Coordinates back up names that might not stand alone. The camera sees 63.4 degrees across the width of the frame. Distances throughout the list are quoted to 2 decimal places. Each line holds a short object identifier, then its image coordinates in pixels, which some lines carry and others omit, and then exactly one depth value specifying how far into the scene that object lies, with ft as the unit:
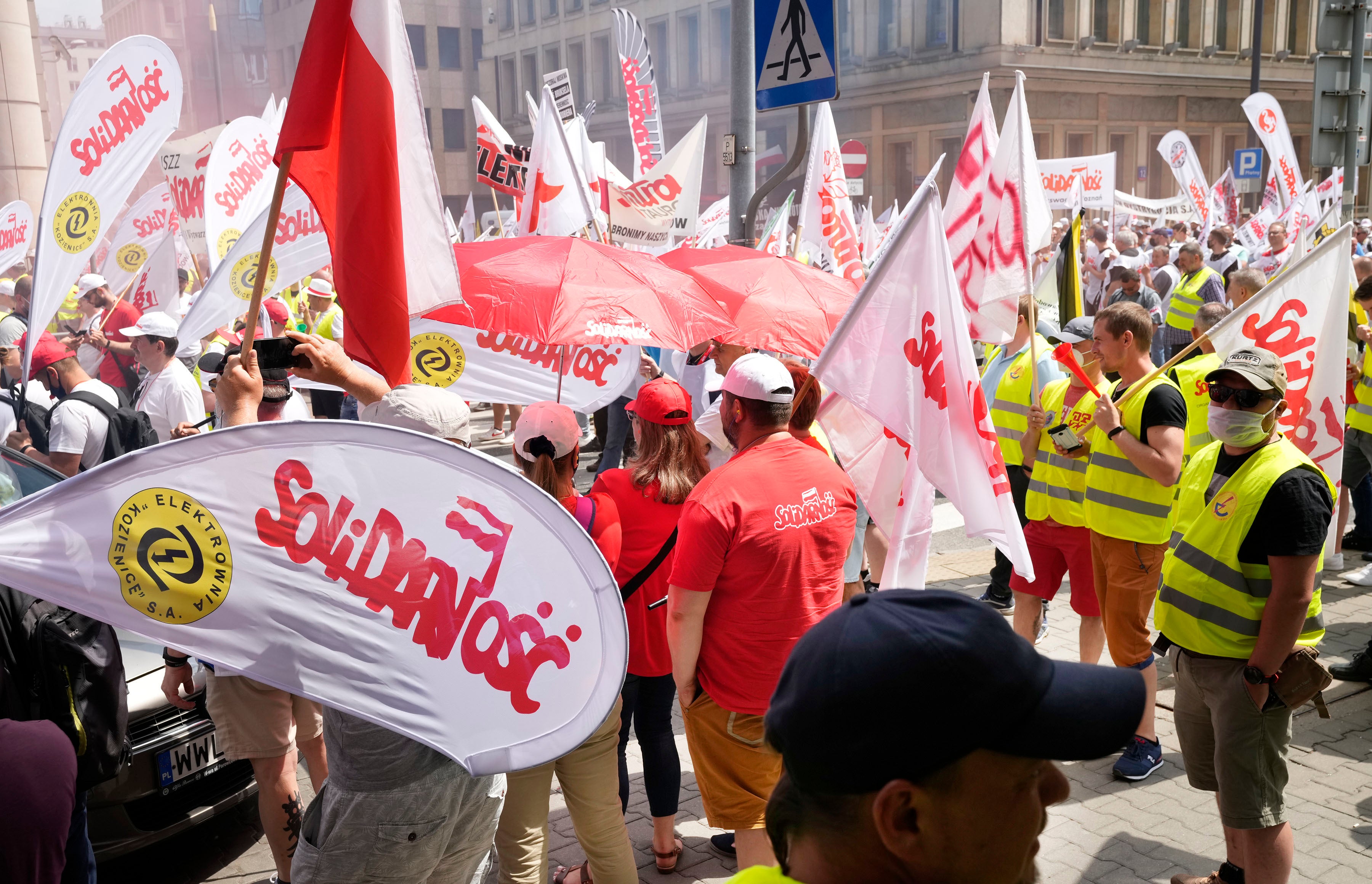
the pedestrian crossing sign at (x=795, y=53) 20.81
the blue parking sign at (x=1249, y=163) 71.31
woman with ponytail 10.78
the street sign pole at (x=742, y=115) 21.93
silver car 12.19
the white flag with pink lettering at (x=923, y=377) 10.97
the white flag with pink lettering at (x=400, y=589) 7.50
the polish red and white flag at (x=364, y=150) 9.82
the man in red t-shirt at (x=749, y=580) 10.85
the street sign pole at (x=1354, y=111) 31.55
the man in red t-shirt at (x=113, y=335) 29.27
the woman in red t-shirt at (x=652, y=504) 12.20
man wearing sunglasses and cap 11.14
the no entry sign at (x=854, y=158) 41.75
